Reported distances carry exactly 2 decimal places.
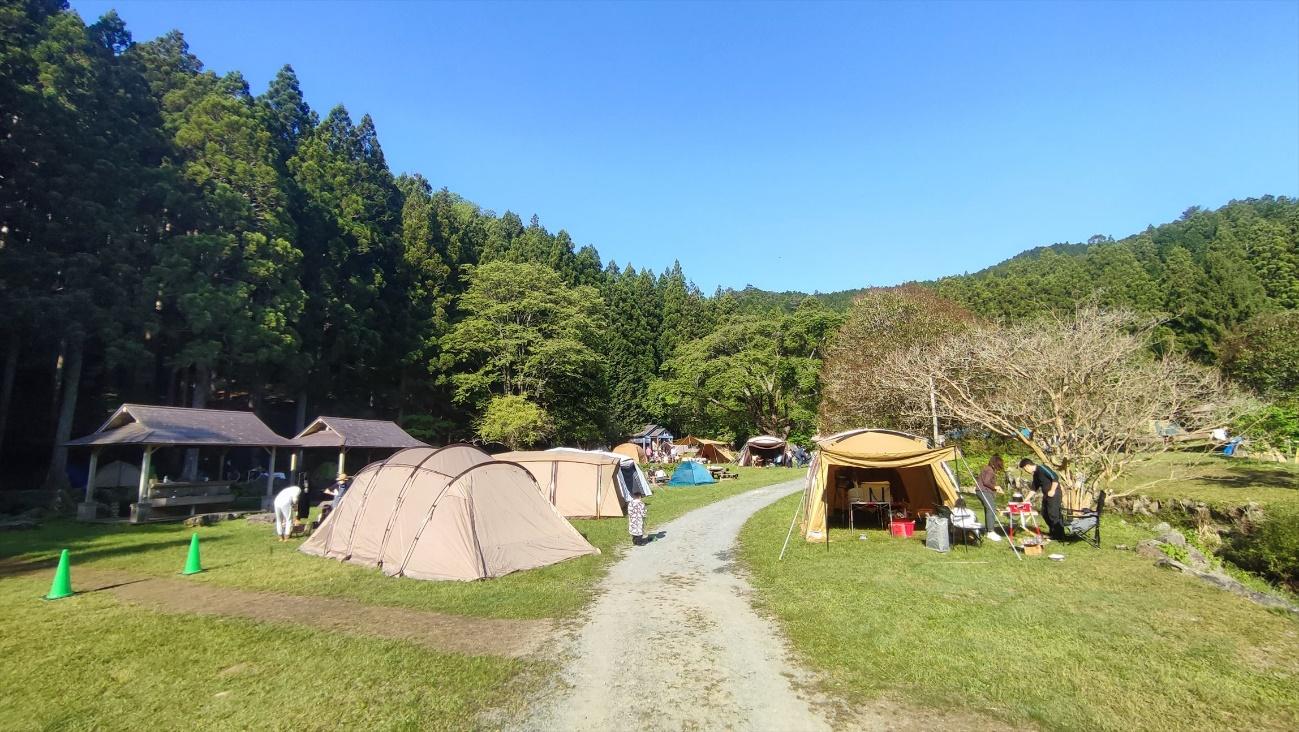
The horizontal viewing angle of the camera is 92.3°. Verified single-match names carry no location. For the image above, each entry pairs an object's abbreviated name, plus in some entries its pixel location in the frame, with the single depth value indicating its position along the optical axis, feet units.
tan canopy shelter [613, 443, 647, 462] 118.99
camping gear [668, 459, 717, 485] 99.47
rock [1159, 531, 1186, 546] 38.38
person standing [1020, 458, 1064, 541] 39.19
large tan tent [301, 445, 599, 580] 33.30
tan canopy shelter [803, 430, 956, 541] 39.63
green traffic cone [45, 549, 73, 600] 29.09
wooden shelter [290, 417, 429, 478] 70.33
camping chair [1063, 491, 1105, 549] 39.58
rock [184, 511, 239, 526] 54.54
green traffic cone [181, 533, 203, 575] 34.37
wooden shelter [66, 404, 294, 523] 56.90
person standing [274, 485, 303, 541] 45.65
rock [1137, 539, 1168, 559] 35.19
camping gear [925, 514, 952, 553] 38.45
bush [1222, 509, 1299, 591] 31.68
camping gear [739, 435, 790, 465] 140.77
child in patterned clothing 44.14
